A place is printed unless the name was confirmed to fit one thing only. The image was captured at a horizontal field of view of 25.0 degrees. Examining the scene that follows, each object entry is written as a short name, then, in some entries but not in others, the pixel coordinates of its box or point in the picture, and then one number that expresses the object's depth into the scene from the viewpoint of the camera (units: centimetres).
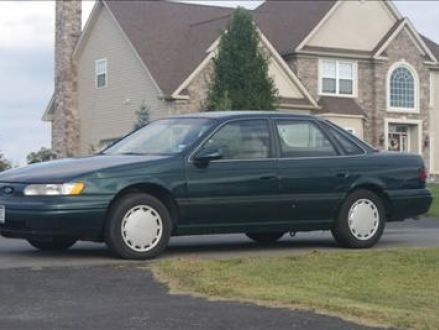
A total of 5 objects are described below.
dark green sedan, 968
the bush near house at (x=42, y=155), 3520
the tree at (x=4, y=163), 3083
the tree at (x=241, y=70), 3016
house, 3472
